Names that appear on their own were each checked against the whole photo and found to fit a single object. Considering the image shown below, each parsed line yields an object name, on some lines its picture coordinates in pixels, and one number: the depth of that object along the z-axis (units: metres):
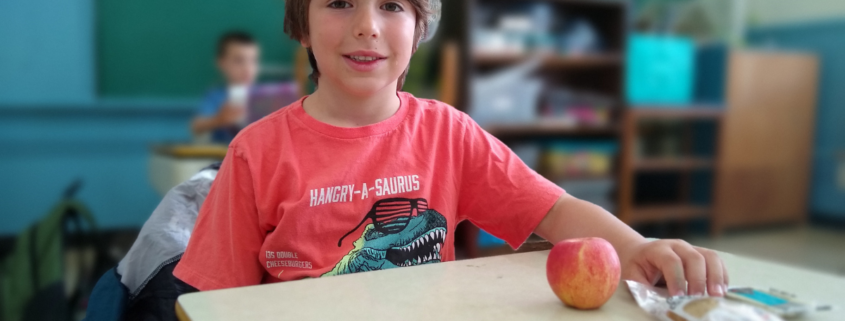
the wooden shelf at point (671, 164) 3.35
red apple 0.52
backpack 1.55
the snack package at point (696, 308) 0.46
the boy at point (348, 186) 0.72
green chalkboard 2.95
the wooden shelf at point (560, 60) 2.94
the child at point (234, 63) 2.69
